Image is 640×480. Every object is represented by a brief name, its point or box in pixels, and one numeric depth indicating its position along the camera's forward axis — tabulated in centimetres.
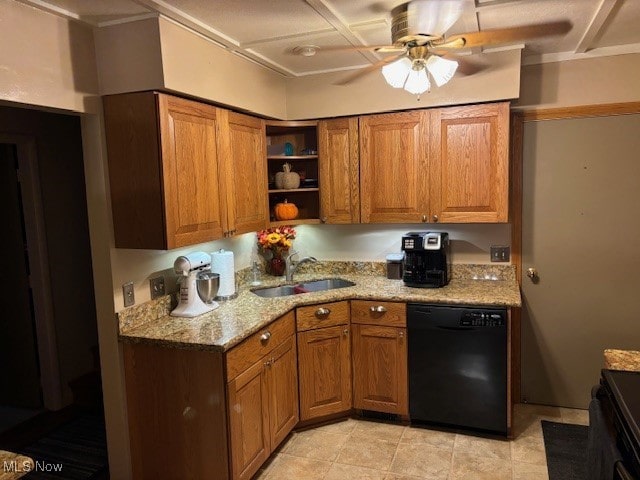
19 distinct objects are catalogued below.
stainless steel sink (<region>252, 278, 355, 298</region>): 343
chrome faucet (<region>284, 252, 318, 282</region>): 353
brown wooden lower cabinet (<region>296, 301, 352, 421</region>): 303
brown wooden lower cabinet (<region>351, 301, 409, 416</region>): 305
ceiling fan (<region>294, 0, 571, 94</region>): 198
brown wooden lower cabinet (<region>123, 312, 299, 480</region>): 230
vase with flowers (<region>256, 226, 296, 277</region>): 357
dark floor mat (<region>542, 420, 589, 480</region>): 260
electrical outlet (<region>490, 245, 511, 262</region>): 334
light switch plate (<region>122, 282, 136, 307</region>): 245
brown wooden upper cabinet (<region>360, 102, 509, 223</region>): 304
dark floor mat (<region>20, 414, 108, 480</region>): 276
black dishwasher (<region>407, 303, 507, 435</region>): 283
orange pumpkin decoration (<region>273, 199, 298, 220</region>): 348
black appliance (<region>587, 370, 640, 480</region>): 125
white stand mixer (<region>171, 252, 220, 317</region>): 261
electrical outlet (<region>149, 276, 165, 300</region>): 263
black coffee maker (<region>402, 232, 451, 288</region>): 317
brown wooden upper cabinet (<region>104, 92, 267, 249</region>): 230
